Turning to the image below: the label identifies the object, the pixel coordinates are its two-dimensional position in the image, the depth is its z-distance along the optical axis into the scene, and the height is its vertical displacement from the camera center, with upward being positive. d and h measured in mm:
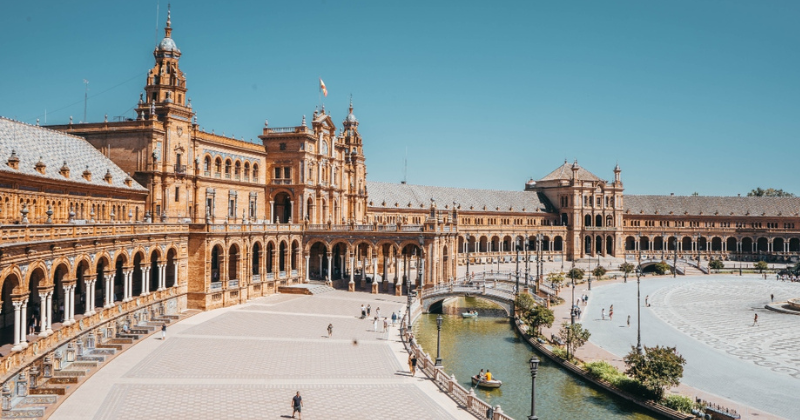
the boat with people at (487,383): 38875 -9680
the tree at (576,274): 92069 -6673
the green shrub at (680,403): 33456 -9417
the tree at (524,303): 56312 -6846
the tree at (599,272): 97812 -6712
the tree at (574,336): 45500 -7966
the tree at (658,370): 35062 -7993
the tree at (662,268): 108250 -6648
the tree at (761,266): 108975 -6219
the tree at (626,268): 100644 -6285
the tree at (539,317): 52219 -7479
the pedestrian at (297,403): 28375 -8048
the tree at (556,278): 81838 -6661
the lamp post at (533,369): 27612 -6344
